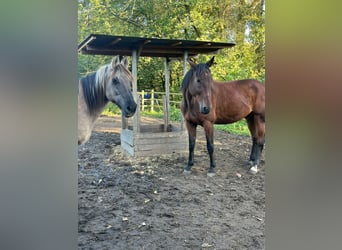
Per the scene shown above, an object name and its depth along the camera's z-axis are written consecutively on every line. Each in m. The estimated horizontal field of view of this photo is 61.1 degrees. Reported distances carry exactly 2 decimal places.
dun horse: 1.63
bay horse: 2.41
